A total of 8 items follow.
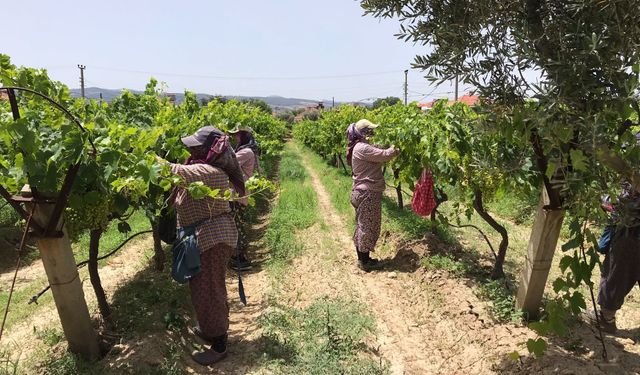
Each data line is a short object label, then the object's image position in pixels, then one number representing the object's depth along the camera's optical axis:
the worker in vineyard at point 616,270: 3.67
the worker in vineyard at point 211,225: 3.34
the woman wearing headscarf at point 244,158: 5.72
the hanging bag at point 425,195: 5.48
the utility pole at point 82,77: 39.41
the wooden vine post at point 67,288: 2.80
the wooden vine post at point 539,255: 3.27
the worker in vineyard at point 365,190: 5.61
